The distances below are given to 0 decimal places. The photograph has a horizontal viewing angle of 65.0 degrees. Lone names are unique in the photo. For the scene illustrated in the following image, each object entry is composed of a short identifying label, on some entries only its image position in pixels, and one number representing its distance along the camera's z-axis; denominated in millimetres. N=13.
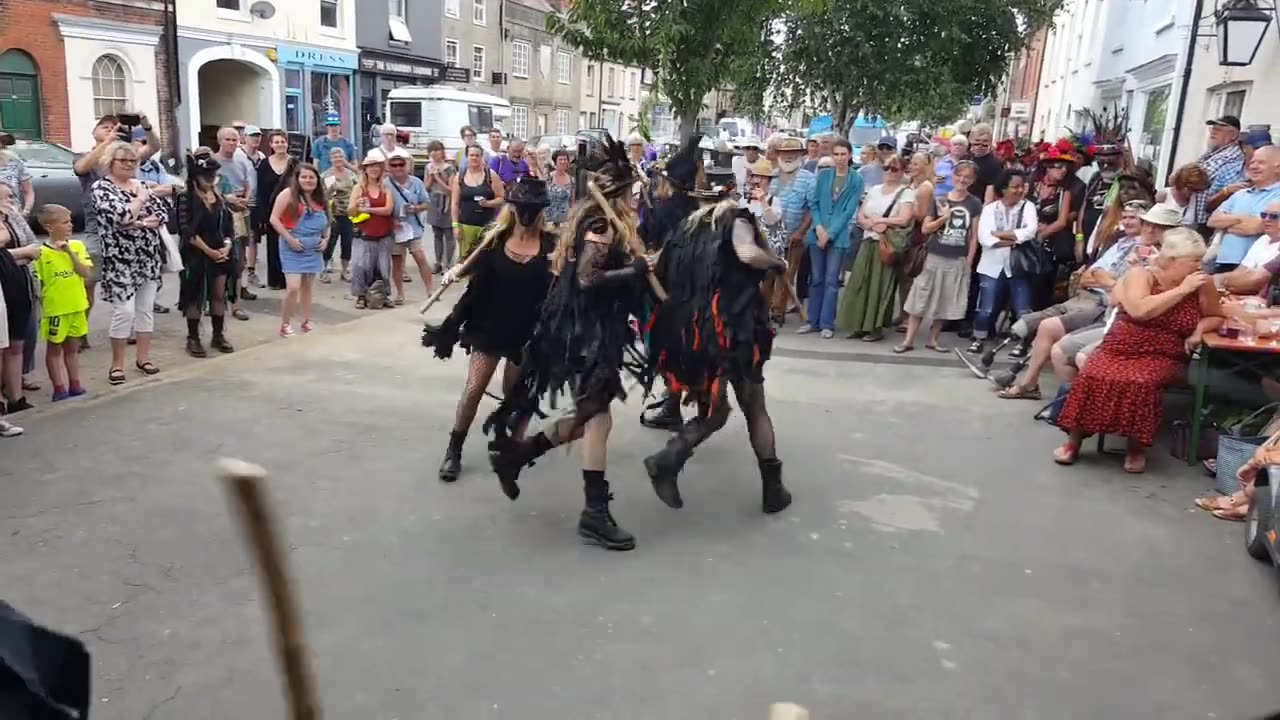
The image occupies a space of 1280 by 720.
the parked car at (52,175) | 13891
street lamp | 9281
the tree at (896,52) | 18250
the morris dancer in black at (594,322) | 4555
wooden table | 5547
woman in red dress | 5543
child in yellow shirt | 6380
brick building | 21062
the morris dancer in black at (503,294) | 5066
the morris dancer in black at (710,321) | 4648
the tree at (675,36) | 11195
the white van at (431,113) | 28203
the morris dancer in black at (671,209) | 5406
